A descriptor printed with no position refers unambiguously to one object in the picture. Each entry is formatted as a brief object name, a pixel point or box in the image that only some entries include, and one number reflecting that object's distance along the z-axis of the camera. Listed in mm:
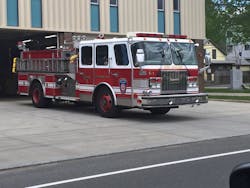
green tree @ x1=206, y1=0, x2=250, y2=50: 41594
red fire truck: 15156
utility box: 38694
